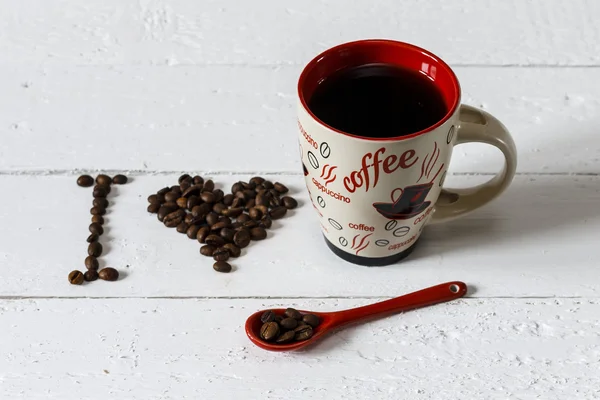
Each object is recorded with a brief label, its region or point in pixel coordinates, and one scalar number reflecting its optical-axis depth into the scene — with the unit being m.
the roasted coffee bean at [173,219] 0.86
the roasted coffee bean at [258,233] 0.85
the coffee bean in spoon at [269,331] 0.79
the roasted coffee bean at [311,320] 0.79
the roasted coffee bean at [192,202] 0.87
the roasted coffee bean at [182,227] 0.85
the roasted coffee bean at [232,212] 0.86
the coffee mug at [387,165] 0.75
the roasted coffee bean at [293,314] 0.79
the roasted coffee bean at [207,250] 0.84
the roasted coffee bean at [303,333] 0.79
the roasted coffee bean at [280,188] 0.88
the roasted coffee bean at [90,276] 0.83
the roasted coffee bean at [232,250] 0.84
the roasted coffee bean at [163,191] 0.88
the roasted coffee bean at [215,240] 0.84
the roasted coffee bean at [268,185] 0.88
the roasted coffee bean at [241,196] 0.87
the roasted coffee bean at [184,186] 0.88
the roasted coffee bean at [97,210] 0.86
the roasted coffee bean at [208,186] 0.88
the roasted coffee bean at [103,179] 0.88
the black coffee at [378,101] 0.78
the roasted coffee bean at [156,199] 0.87
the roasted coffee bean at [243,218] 0.86
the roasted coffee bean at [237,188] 0.88
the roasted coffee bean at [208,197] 0.87
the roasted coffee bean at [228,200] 0.87
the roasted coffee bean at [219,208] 0.86
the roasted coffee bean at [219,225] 0.85
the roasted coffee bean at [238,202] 0.87
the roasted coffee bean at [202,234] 0.85
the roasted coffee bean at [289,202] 0.87
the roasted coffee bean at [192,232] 0.85
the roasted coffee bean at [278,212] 0.86
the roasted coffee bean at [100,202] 0.87
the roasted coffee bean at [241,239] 0.85
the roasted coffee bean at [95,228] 0.85
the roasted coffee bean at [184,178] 0.89
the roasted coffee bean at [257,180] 0.88
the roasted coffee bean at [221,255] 0.83
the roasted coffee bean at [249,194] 0.87
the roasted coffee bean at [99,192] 0.88
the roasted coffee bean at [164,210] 0.86
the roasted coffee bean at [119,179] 0.89
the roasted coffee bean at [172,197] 0.87
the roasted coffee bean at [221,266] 0.83
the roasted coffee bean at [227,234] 0.85
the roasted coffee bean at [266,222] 0.86
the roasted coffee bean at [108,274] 0.83
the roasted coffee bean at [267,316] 0.79
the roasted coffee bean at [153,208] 0.87
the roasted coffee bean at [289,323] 0.79
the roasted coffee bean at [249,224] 0.86
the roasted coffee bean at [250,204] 0.87
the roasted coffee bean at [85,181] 0.89
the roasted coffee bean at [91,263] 0.83
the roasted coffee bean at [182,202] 0.87
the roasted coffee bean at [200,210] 0.86
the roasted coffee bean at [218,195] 0.87
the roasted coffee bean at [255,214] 0.86
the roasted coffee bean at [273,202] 0.87
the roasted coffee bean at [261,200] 0.86
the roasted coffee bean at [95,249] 0.84
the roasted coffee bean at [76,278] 0.83
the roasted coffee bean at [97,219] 0.86
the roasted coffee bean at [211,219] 0.86
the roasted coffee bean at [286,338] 0.79
